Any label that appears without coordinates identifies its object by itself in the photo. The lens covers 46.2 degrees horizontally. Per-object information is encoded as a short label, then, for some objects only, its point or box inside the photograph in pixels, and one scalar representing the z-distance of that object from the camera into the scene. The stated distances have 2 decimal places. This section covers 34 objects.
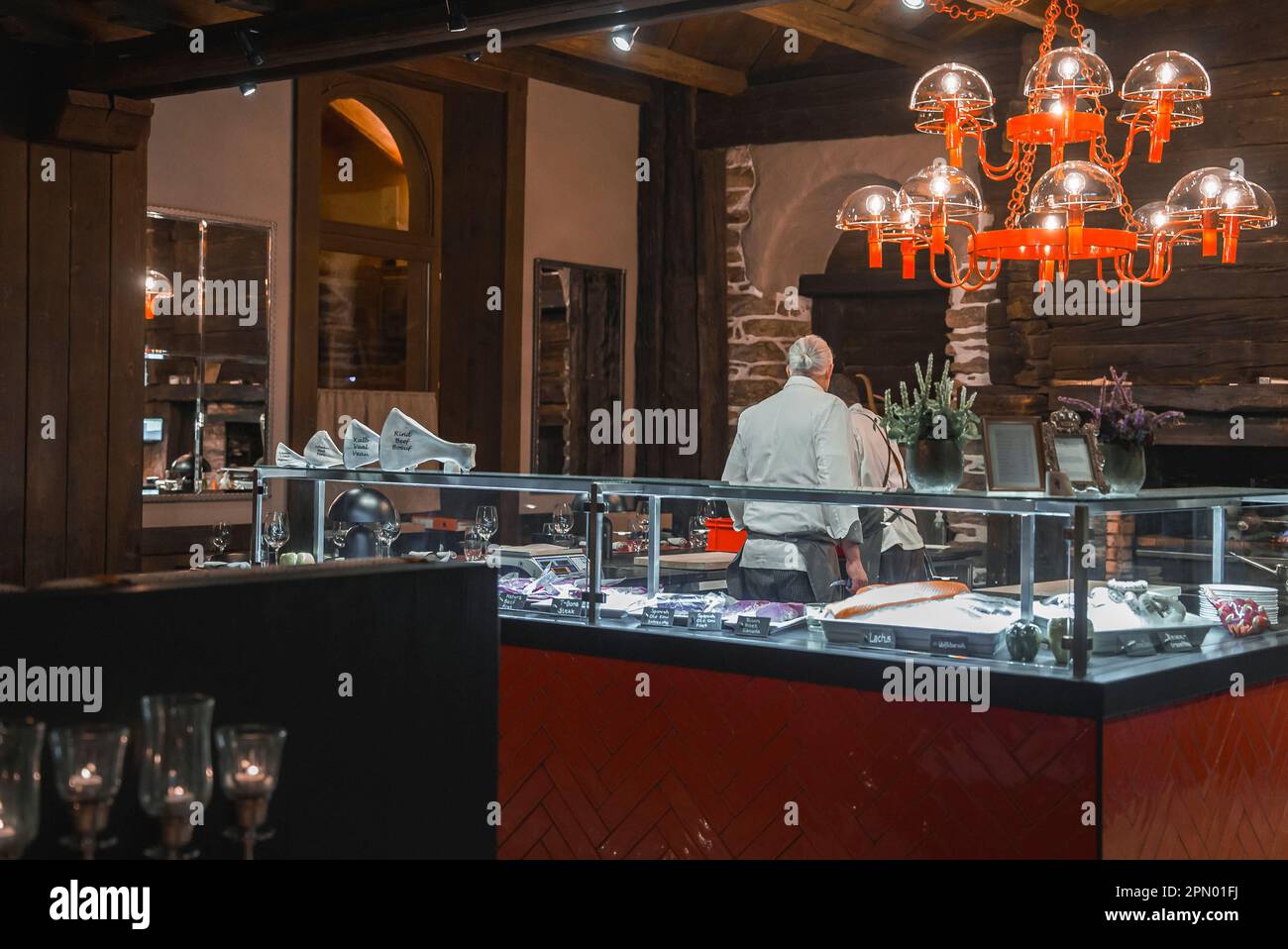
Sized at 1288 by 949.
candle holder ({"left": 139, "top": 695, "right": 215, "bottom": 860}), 2.05
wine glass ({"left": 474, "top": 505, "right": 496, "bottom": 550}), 4.77
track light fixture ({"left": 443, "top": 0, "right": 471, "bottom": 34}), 5.02
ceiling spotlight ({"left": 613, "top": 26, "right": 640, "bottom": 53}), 5.30
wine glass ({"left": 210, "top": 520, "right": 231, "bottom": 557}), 5.86
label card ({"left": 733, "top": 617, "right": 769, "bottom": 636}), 3.91
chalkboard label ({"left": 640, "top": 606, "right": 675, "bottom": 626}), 4.10
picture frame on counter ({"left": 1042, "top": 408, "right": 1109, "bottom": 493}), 3.76
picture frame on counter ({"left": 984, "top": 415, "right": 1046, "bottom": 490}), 3.61
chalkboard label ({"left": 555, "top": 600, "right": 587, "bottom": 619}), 4.28
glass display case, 3.43
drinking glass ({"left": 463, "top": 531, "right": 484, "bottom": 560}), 4.80
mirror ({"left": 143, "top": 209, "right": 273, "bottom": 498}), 7.53
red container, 4.32
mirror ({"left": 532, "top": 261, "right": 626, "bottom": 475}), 9.38
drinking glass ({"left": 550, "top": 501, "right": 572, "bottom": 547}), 4.41
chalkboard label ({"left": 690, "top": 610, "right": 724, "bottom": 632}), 4.03
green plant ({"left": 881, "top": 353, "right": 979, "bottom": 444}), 3.79
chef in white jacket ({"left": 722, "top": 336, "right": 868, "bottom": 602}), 4.27
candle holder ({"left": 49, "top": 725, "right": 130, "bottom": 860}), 1.99
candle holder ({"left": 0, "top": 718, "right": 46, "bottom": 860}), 1.98
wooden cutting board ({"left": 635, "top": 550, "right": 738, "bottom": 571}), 4.32
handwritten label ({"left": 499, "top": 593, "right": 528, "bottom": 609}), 4.46
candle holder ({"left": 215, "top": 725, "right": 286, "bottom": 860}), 2.08
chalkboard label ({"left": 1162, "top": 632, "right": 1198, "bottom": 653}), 3.62
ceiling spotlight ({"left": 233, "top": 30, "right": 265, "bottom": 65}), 5.55
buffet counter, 3.36
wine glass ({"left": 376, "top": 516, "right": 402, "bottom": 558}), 4.99
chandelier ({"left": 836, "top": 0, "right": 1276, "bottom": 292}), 5.08
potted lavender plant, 3.78
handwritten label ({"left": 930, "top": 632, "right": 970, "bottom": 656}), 3.57
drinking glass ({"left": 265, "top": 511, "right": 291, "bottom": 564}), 5.16
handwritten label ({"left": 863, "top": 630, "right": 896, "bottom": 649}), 3.70
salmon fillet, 3.78
